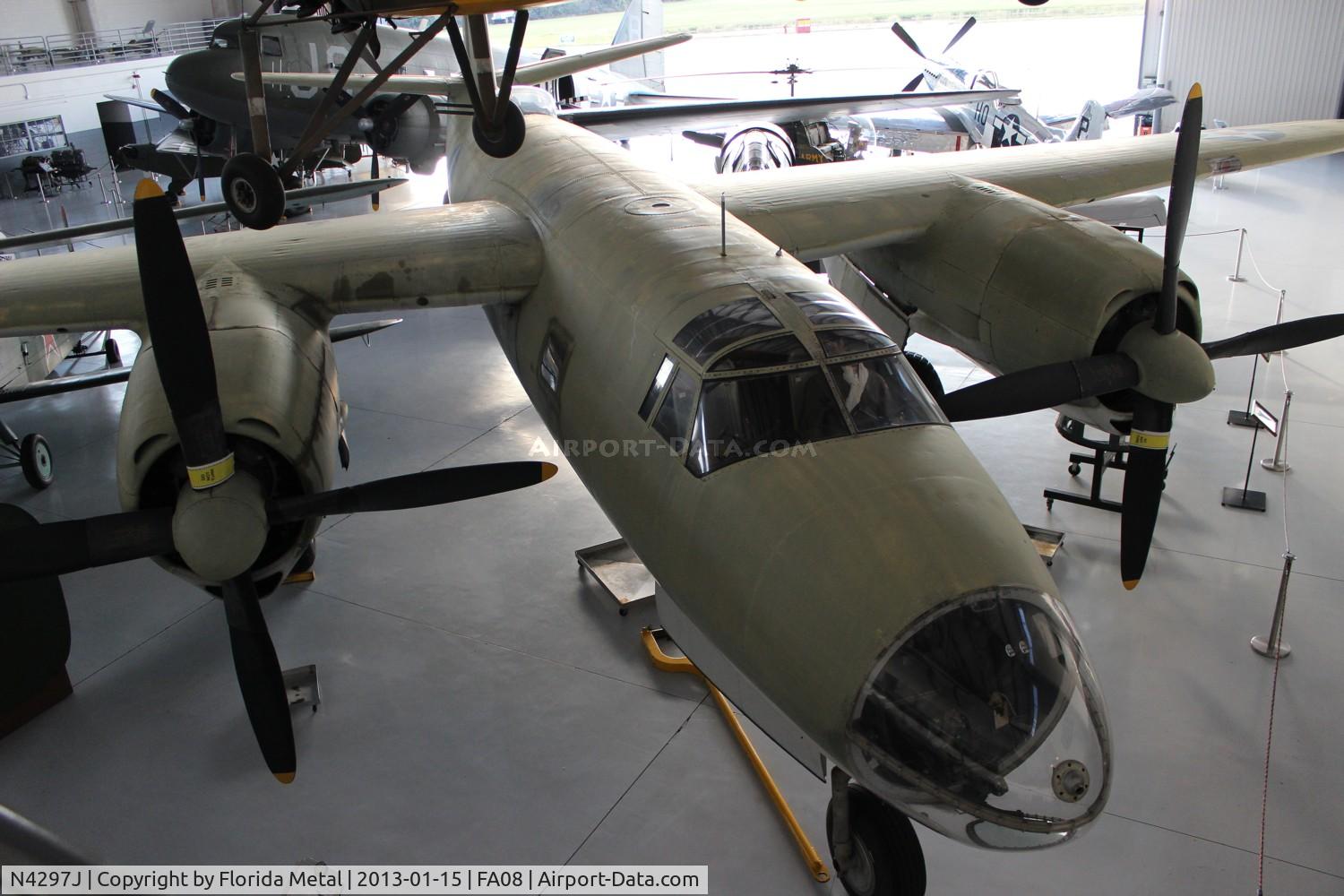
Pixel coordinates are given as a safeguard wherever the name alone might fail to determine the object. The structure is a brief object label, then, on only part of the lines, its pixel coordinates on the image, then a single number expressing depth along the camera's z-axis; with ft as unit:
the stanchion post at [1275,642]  26.32
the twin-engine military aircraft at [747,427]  13.88
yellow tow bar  20.30
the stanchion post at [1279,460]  37.09
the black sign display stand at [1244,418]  40.78
